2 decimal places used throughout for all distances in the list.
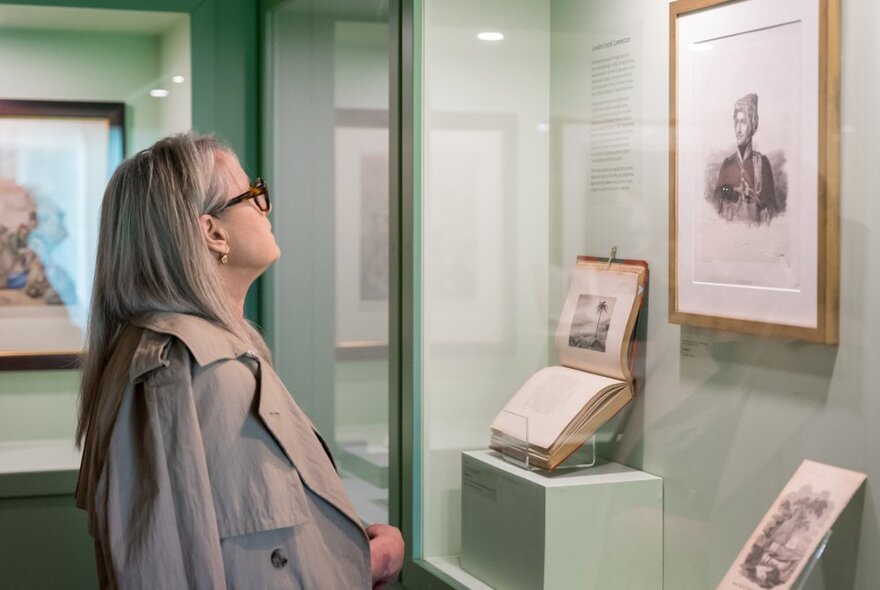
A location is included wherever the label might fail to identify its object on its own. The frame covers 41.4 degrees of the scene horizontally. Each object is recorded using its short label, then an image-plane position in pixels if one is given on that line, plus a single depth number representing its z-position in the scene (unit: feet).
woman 5.30
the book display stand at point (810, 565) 5.48
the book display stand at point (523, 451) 7.34
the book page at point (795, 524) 5.47
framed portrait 5.46
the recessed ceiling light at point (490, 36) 8.33
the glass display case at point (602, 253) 5.41
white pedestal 6.99
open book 7.15
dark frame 11.18
